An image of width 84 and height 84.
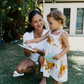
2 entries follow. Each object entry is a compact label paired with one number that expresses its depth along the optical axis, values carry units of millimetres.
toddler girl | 1487
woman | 1907
